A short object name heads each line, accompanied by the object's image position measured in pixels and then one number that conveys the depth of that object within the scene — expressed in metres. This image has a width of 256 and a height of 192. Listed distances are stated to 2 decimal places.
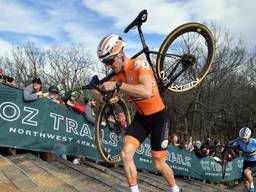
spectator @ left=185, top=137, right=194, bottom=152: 10.69
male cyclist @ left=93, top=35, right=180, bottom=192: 3.03
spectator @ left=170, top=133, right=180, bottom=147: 9.62
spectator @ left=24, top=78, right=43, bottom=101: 5.51
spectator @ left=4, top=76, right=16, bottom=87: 6.91
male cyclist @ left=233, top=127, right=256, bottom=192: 8.17
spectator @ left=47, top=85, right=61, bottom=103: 6.08
